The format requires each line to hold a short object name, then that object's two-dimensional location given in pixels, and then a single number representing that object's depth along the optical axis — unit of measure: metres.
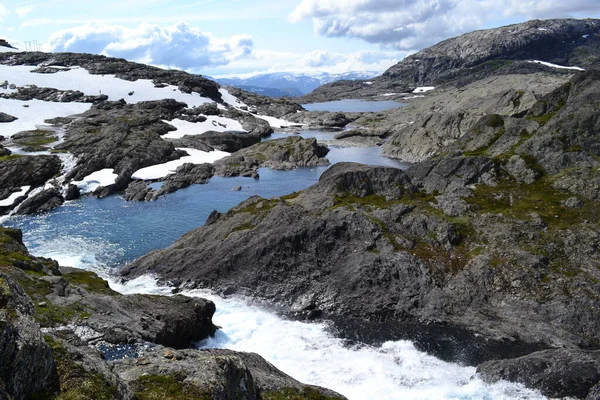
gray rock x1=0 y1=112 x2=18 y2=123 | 169.75
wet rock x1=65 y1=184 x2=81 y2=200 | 105.69
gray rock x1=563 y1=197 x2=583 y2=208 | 53.91
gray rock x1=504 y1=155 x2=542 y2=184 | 61.44
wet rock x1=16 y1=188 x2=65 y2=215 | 96.12
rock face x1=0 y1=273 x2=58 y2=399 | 13.69
